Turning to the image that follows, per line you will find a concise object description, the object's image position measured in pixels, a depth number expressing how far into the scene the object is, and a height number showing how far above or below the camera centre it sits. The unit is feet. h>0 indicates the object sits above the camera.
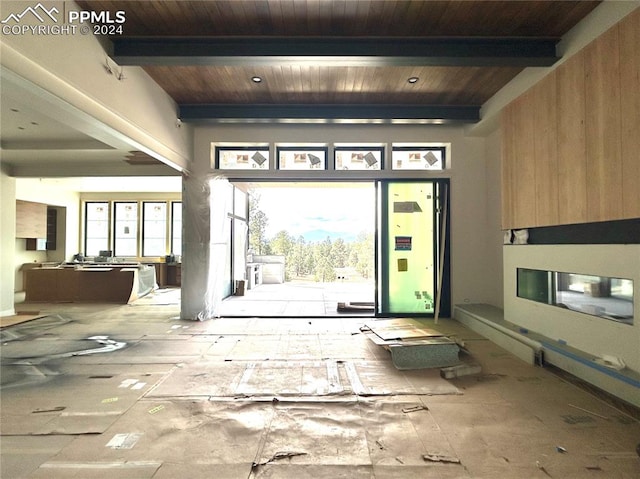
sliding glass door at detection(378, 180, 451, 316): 18.26 -0.01
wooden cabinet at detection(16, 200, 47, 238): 27.19 +2.42
